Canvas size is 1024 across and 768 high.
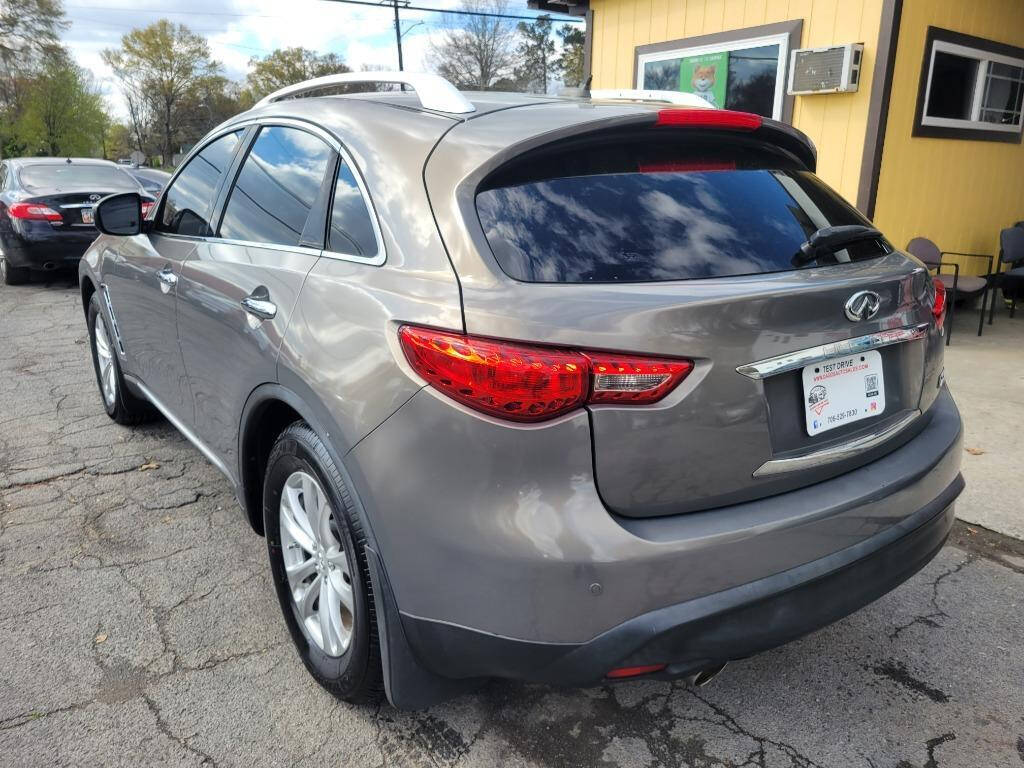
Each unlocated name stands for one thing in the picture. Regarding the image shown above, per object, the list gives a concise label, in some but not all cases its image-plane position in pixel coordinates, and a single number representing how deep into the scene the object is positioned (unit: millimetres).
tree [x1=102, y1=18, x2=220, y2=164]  64188
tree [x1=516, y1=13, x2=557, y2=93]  47125
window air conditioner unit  6570
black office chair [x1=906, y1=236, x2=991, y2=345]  6926
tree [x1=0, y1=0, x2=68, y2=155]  41250
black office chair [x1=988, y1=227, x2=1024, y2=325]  7449
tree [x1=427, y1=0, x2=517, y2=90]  43031
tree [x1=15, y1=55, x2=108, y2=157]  45312
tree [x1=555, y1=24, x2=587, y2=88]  45812
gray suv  1703
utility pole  32500
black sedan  9425
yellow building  6691
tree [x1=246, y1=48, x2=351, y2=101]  66312
